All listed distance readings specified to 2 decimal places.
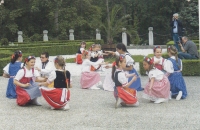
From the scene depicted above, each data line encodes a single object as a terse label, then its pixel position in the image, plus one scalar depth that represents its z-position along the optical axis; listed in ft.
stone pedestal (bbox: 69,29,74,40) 104.04
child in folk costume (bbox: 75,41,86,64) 55.11
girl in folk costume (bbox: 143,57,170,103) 26.63
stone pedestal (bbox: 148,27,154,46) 95.81
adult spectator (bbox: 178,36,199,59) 43.06
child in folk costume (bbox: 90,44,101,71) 40.44
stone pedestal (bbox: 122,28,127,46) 97.06
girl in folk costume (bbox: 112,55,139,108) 25.41
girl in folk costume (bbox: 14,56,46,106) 26.25
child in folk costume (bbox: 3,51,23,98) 30.07
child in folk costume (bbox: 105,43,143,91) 30.37
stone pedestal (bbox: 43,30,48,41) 102.06
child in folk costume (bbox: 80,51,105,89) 33.99
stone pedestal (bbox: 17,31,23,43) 98.43
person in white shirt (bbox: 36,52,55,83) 27.25
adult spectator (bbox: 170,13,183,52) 55.01
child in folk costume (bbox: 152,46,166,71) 29.68
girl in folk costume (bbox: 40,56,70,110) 24.88
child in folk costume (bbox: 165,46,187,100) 28.55
